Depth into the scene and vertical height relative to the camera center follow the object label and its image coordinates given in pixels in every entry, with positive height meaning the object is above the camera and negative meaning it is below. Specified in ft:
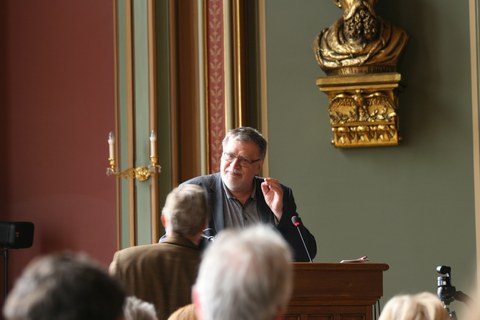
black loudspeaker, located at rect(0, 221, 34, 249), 33.69 -1.67
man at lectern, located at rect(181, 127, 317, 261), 24.07 -0.72
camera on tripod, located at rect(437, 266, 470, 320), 23.42 -2.10
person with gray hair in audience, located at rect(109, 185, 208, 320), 18.31 -1.26
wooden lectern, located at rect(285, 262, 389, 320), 21.53 -1.88
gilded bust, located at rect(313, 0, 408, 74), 30.53 +1.86
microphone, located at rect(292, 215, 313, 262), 22.72 -1.04
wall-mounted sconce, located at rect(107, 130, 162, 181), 32.66 -0.38
